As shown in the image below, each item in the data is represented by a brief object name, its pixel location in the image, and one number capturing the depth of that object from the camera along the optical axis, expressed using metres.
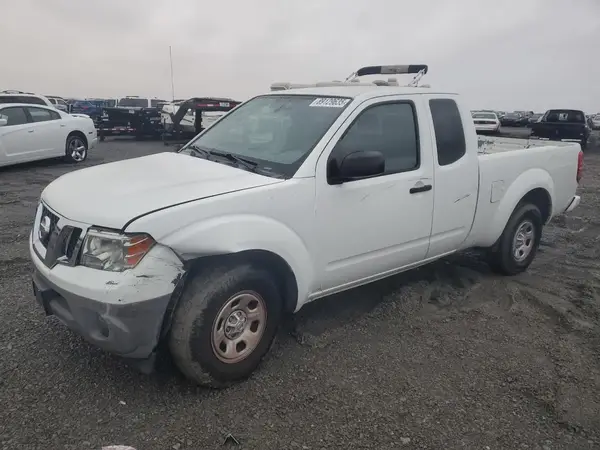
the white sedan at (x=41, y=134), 10.54
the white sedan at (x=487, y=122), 24.52
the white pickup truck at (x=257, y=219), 2.62
